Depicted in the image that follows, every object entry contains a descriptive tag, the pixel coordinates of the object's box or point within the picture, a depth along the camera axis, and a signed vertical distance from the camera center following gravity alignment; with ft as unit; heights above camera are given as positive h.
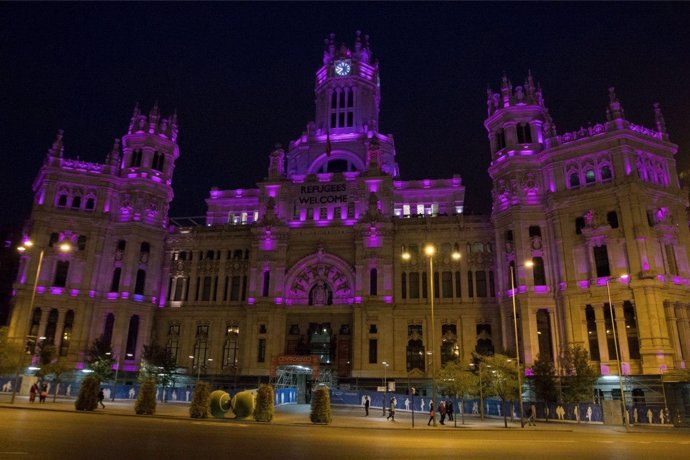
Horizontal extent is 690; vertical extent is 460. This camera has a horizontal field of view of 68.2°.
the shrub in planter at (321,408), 110.52 -5.03
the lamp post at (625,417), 118.01 -6.09
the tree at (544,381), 160.15 +2.19
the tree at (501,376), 138.21 +3.00
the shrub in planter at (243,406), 112.78 -4.98
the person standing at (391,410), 125.60 -5.85
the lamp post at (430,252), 109.55 +28.28
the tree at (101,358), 196.95 +8.17
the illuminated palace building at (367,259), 182.50 +51.45
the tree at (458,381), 143.54 +1.53
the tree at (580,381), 155.84 +2.38
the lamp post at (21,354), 132.40 +7.30
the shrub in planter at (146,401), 113.19 -4.38
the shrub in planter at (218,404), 113.80 -4.75
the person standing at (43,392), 134.41 -3.60
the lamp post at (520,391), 116.43 -0.74
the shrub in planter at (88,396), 114.21 -3.58
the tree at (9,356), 155.12 +6.36
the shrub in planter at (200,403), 111.04 -4.49
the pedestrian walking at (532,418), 129.08 -7.32
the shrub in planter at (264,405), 109.29 -4.59
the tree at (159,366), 203.21 +5.70
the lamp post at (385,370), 199.14 +5.87
